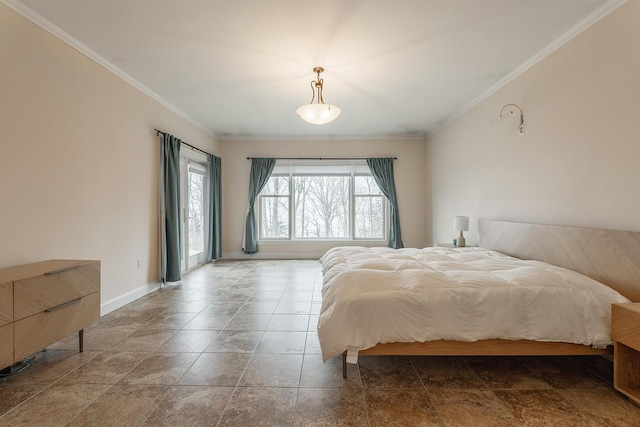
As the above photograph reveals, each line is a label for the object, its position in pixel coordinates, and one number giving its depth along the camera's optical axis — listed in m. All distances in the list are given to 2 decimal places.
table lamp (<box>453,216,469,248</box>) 4.17
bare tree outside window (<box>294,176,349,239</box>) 6.51
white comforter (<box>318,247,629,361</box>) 1.88
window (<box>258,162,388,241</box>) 6.48
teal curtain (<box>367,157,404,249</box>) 6.23
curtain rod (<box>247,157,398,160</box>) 6.33
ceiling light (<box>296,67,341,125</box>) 3.06
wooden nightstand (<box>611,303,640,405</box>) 1.73
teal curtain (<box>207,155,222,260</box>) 5.94
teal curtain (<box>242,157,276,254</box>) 6.30
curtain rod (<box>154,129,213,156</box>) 4.12
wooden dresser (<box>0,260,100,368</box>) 1.76
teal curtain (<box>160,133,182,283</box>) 4.18
